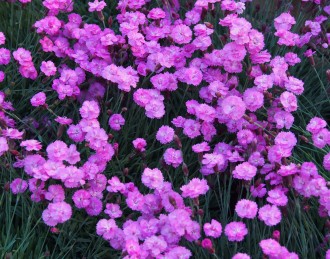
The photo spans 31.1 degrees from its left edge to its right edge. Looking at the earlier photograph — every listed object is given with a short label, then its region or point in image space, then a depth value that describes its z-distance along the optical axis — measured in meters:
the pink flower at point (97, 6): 2.50
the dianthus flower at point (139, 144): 2.14
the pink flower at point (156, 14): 2.52
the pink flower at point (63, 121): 2.12
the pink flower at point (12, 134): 2.05
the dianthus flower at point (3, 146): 1.97
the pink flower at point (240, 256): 1.69
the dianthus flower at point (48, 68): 2.38
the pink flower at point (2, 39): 2.40
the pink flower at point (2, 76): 2.35
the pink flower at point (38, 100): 2.24
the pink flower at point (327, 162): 1.99
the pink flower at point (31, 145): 2.00
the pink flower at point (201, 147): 2.06
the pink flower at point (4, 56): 2.40
